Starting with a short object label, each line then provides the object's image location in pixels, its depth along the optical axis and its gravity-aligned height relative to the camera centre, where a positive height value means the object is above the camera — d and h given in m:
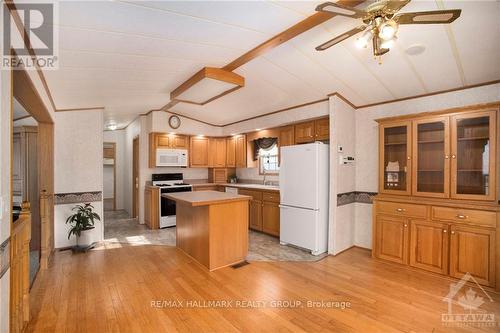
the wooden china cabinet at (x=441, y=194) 2.75 -0.38
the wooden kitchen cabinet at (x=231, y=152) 6.22 +0.29
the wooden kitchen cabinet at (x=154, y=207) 5.29 -0.94
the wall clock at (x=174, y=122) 5.62 +0.96
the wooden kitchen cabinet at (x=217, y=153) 6.31 +0.27
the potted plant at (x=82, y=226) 3.93 -1.02
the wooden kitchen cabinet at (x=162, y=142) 5.50 +0.48
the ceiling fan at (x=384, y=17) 1.49 +0.93
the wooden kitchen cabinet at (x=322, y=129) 4.15 +0.59
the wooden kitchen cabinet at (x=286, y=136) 4.76 +0.54
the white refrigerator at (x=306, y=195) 3.78 -0.51
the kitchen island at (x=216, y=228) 3.23 -0.89
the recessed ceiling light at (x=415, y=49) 2.42 +1.15
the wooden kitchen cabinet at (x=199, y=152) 6.05 +0.28
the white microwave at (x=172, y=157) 5.49 +0.14
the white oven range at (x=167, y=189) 5.32 -0.57
